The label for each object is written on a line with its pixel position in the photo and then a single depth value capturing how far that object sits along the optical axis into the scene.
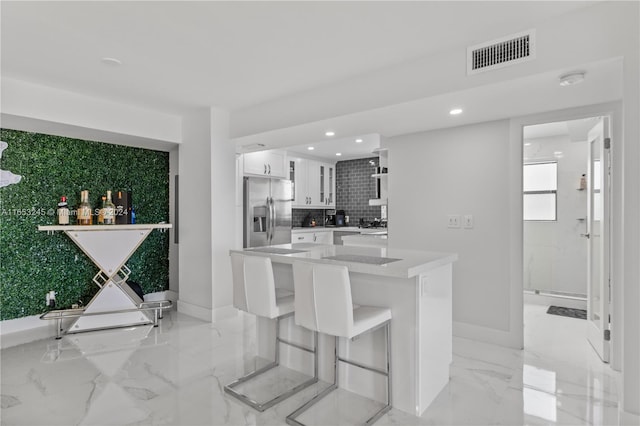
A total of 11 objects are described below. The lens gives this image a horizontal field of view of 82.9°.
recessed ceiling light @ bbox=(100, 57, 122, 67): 2.82
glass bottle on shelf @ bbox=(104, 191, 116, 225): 4.03
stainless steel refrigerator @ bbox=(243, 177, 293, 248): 5.44
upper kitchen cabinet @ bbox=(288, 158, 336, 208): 6.85
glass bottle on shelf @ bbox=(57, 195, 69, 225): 3.80
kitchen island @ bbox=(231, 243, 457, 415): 2.22
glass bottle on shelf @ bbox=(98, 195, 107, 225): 4.02
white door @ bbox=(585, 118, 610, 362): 2.97
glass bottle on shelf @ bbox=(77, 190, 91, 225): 3.91
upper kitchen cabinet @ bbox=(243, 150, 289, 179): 5.57
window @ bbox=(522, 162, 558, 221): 5.21
